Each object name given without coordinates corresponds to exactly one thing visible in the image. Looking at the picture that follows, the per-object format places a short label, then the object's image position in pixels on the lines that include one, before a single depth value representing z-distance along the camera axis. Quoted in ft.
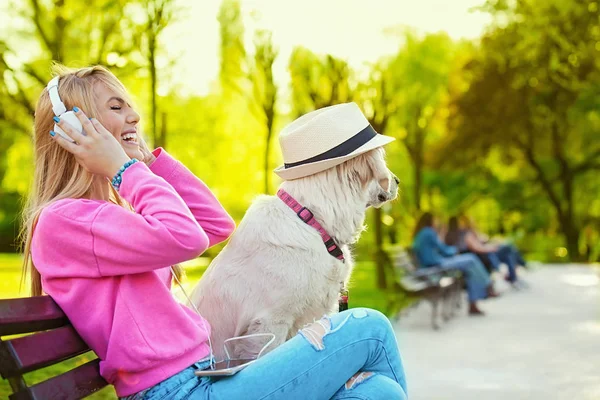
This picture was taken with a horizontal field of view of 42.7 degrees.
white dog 11.53
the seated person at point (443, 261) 41.98
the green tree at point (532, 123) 82.69
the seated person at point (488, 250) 53.83
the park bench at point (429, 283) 35.50
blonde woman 7.94
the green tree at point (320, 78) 51.01
